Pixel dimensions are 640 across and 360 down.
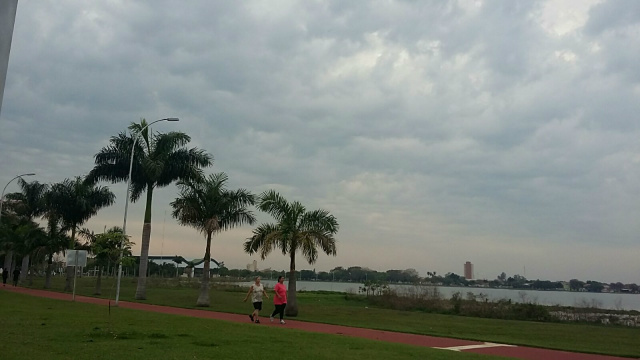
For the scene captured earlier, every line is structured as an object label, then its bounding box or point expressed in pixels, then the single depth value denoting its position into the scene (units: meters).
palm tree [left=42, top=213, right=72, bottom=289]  47.94
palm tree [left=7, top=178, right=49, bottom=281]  55.41
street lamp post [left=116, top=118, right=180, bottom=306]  25.73
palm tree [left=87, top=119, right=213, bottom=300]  36.25
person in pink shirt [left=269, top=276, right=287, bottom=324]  21.95
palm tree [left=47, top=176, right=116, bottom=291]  45.72
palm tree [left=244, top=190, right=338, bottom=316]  26.75
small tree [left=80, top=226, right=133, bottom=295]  25.36
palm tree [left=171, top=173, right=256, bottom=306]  31.52
